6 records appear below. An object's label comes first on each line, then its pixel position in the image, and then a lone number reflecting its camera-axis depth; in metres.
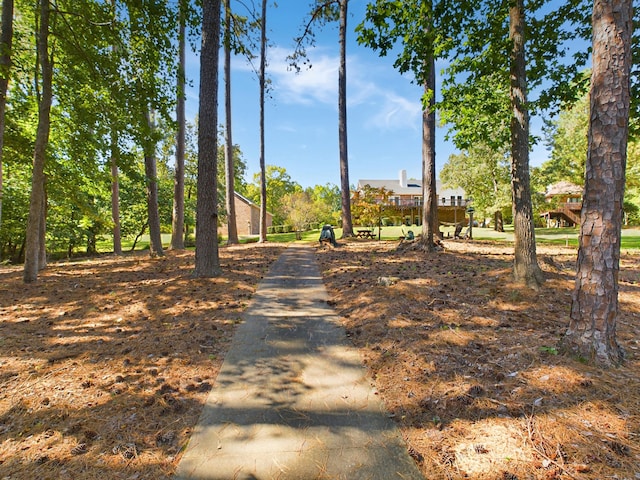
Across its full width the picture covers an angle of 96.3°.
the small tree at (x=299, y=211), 31.08
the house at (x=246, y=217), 39.19
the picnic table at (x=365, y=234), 18.26
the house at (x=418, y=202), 41.19
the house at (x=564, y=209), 25.32
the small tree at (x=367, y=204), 17.47
